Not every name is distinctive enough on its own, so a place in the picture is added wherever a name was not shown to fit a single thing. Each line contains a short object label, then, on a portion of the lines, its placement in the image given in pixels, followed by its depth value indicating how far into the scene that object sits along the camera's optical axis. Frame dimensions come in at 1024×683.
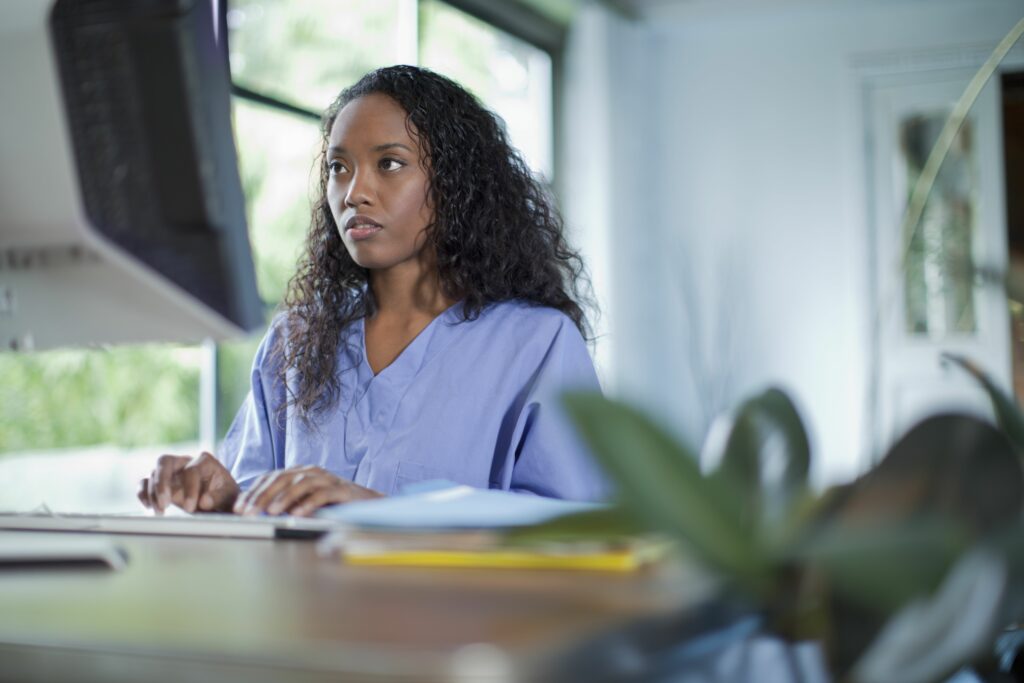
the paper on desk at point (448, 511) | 0.76
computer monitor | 0.77
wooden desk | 0.44
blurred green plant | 0.45
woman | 1.53
